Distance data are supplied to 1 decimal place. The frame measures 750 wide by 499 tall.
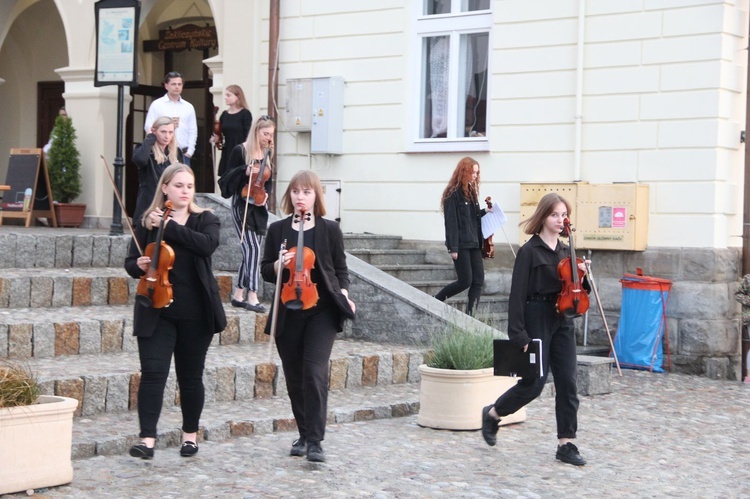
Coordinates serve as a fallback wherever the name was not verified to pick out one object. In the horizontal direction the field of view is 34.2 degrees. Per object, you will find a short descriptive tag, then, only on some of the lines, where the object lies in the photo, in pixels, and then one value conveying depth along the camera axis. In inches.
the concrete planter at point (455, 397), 332.5
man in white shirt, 475.2
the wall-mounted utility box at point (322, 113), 574.2
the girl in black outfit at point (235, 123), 492.4
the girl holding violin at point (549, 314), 293.1
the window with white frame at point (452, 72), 552.1
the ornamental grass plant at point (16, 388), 239.0
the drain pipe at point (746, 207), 481.7
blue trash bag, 476.7
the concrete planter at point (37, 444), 237.1
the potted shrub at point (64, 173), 633.6
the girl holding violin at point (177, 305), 269.6
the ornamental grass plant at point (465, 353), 336.8
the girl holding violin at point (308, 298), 275.7
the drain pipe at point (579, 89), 507.2
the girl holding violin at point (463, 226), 470.3
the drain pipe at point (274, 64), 595.5
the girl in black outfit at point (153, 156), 386.0
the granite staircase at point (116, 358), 304.7
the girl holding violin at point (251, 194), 418.9
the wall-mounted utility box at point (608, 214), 485.4
